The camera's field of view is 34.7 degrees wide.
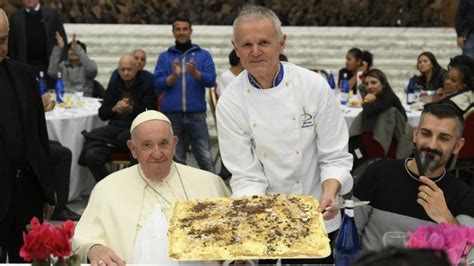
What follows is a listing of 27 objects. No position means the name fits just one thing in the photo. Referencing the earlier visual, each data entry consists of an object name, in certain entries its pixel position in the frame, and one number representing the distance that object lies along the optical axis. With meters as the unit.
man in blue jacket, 6.63
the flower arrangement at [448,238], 2.03
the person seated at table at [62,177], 5.91
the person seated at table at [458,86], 6.08
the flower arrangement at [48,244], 2.15
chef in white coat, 2.92
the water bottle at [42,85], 7.16
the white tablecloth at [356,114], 6.57
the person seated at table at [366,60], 8.23
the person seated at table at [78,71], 7.70
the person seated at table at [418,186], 2.75
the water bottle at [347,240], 2.43
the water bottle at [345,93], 7.16
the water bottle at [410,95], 7.21
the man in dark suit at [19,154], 3.41
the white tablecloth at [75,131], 6.26
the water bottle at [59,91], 7.00
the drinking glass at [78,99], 6.95
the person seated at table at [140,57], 6.81
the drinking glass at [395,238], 2.26
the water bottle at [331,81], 7.51
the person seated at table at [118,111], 6.25
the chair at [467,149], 5.82
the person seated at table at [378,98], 5.94
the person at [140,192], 2.90
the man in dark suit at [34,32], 8.57
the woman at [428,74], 7.99
